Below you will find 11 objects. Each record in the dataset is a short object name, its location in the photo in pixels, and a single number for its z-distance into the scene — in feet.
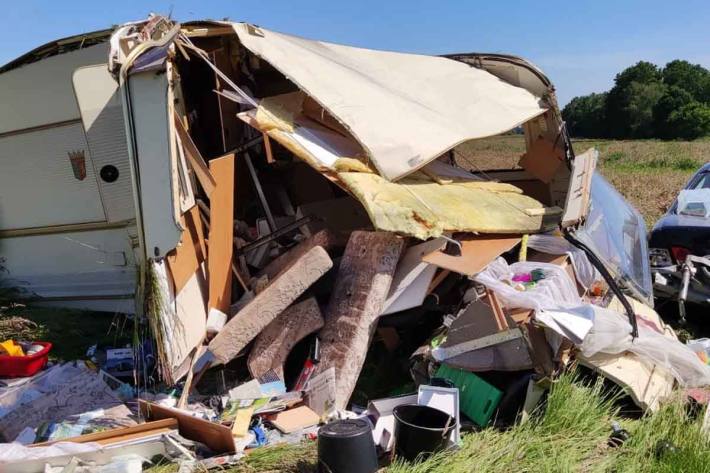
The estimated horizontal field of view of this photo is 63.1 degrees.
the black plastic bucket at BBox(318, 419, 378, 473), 9.66
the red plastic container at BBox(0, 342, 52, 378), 14.93
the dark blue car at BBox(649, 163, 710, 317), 16.76
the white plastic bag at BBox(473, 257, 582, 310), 13.08
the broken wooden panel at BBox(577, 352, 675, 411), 12.00
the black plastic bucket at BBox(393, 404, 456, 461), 10.25
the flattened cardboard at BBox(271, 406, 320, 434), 12.42
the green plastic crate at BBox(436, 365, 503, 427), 12.05
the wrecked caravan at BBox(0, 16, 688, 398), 12.68
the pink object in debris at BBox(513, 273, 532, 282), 14.90
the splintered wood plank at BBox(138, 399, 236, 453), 11.15
